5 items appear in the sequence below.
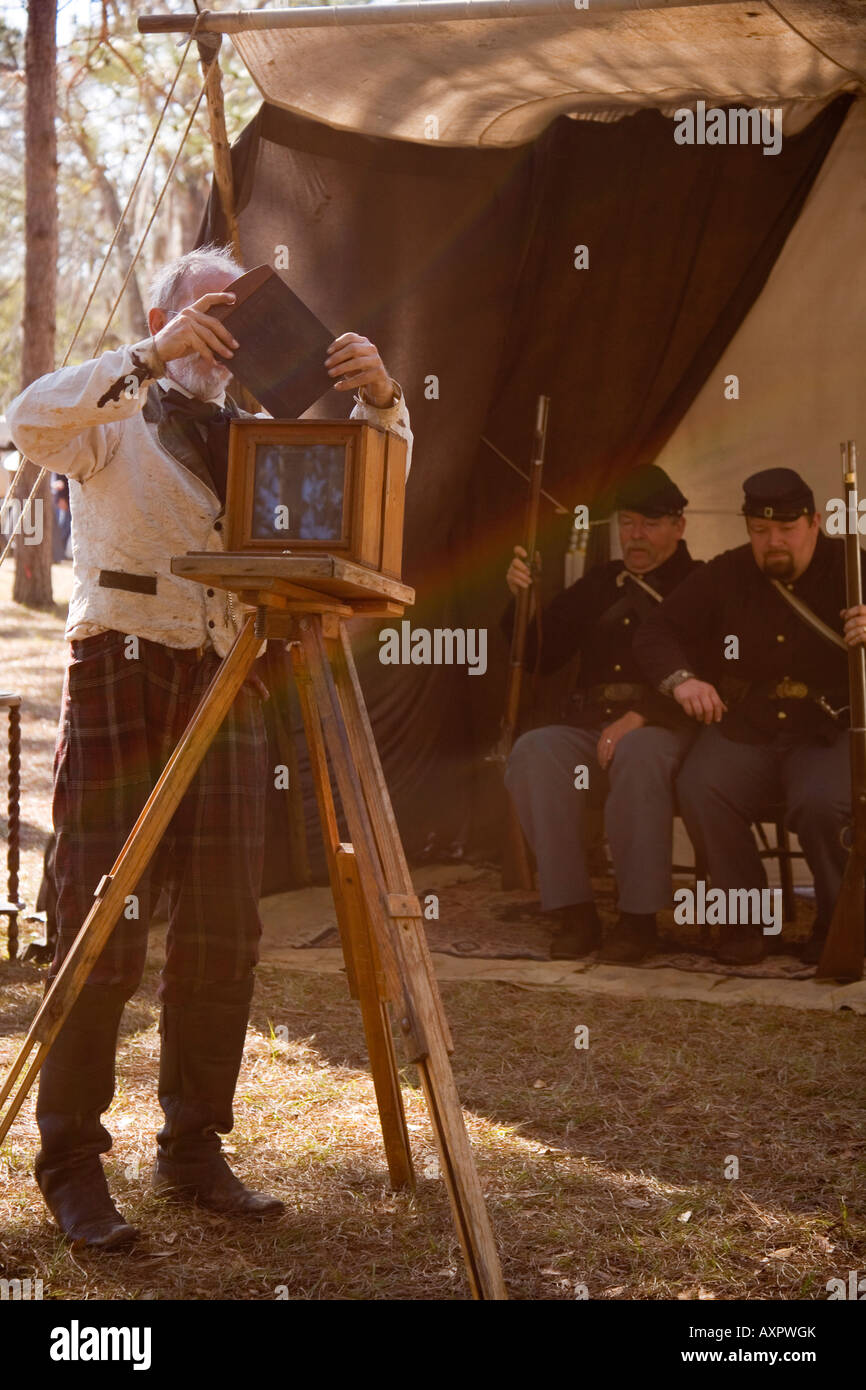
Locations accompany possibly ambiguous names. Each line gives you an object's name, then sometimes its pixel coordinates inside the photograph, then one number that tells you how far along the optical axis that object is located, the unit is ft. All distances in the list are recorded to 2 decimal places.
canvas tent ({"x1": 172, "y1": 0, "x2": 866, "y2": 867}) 15.62
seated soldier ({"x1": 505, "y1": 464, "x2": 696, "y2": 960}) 16.11
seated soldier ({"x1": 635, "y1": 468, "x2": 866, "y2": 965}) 15.69
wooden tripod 7.63
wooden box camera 7.95
